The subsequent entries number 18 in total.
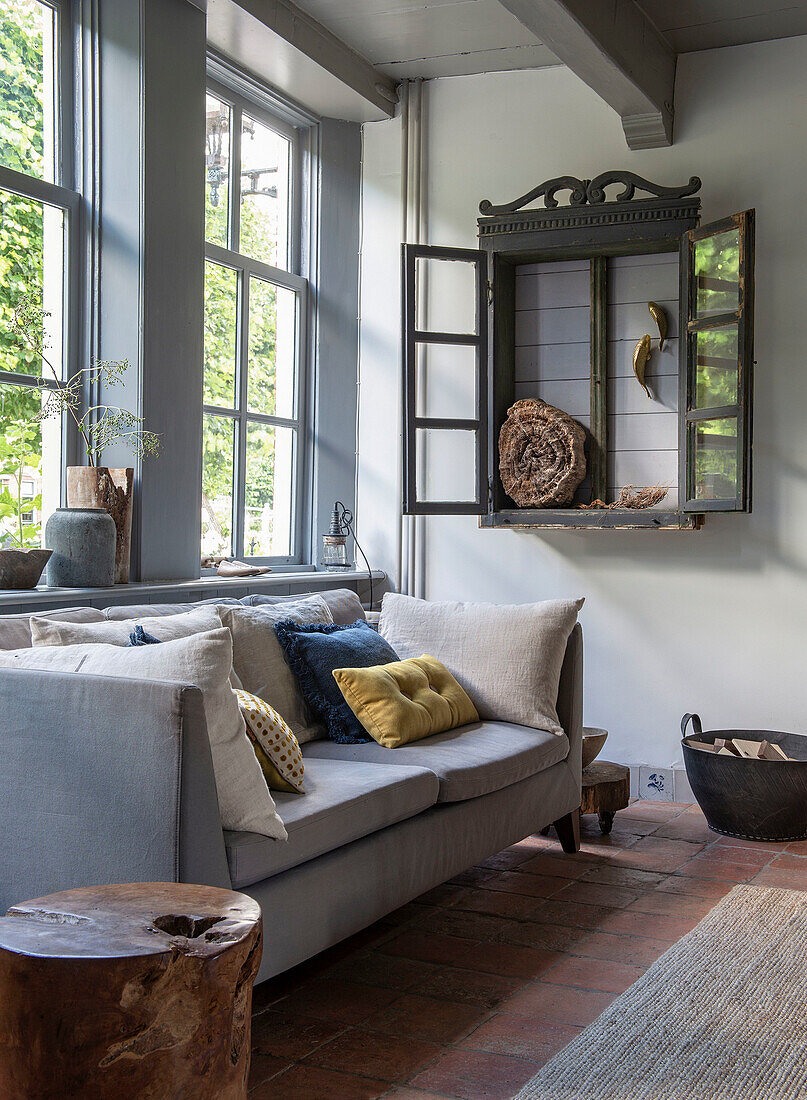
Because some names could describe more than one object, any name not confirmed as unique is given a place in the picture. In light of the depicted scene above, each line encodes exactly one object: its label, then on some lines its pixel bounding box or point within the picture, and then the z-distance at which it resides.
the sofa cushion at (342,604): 4.11
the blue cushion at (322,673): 3.49
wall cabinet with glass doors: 4.59
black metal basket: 4.09
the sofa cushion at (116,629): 2.69
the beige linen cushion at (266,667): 3.33
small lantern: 5.46
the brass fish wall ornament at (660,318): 4.93
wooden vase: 3.81
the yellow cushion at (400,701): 3.43
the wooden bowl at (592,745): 4.31
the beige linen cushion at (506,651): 3.88
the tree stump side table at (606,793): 4.22
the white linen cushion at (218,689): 2.37
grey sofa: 2.17
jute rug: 2.27
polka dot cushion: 2.72
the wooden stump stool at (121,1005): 1.59
